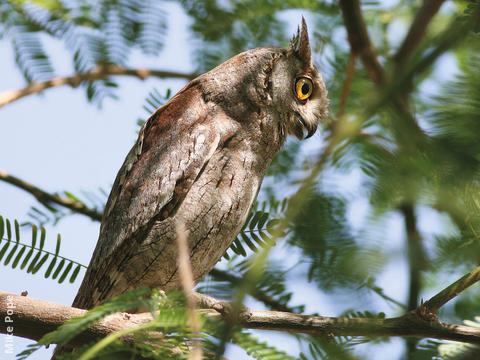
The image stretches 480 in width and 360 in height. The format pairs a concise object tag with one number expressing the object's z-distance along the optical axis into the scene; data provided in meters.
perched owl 3.60
